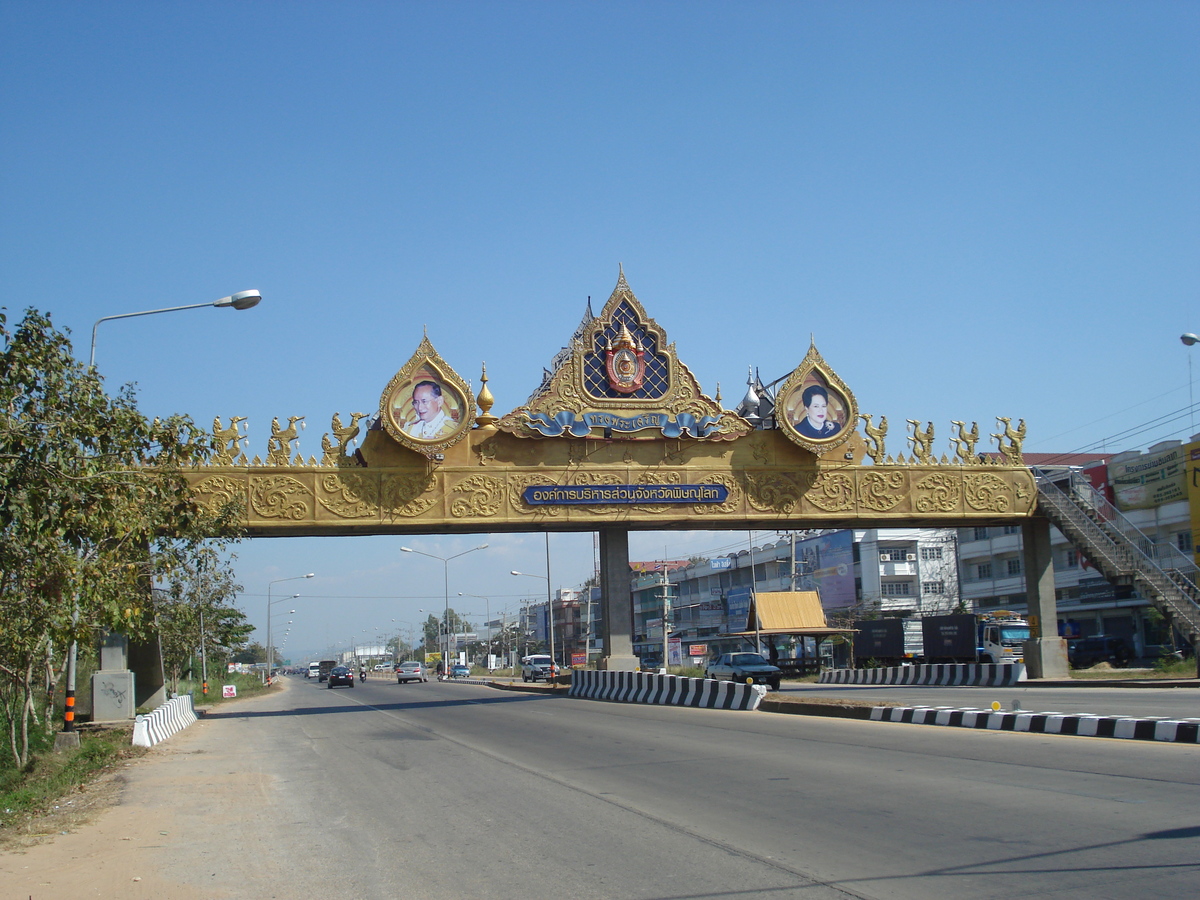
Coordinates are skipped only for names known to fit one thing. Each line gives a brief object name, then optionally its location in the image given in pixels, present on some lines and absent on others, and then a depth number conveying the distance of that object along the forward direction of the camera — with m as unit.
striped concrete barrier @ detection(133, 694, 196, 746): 19.91
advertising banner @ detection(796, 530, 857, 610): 75.00
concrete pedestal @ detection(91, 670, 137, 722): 24.88
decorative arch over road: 28.88
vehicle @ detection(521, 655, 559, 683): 59.69
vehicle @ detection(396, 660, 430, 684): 68.94
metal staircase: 29.77
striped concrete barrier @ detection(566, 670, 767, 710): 24.77
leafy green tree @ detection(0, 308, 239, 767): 10.38
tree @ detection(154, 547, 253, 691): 22.75
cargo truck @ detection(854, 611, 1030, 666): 44.03
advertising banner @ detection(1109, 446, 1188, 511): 43.34
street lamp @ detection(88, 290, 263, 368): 17.97
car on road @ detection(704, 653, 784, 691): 35.41
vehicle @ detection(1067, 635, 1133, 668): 45.56
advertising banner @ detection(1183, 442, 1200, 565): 39.88
